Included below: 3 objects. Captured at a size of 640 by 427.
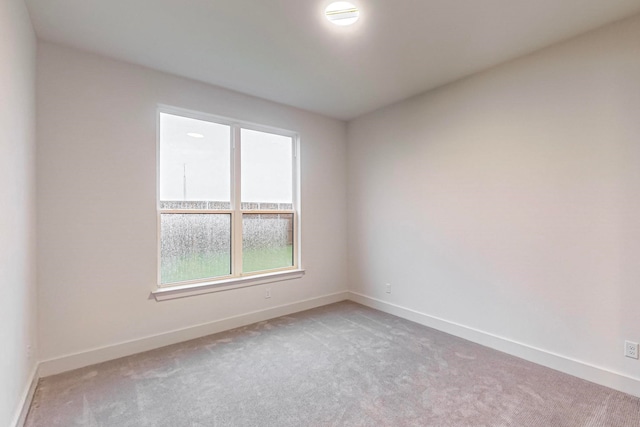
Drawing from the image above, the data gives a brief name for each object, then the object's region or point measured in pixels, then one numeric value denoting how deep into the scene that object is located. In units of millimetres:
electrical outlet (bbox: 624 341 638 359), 2057
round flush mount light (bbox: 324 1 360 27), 1943
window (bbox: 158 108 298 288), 2996
